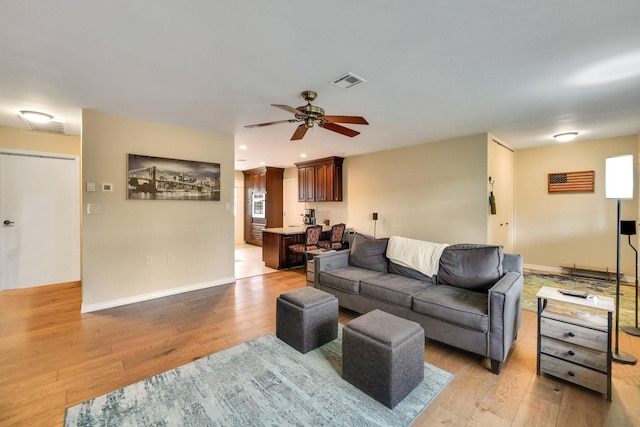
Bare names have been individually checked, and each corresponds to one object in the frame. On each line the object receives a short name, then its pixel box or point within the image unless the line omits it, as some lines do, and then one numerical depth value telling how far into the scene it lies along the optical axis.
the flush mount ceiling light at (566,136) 4.43
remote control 2.10
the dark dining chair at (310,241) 5.41
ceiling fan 2.72
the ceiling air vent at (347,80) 2.53
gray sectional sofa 2.22
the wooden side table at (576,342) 1.89
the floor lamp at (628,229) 2.93
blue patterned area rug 1.71
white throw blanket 3.13
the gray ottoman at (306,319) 2.45
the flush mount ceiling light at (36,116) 3.51
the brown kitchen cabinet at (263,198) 8.33
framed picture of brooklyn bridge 3.78
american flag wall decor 4.97
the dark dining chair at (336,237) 5.82
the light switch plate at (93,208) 3.46
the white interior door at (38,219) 4.27
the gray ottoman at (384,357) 1.81
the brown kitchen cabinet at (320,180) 6.67
